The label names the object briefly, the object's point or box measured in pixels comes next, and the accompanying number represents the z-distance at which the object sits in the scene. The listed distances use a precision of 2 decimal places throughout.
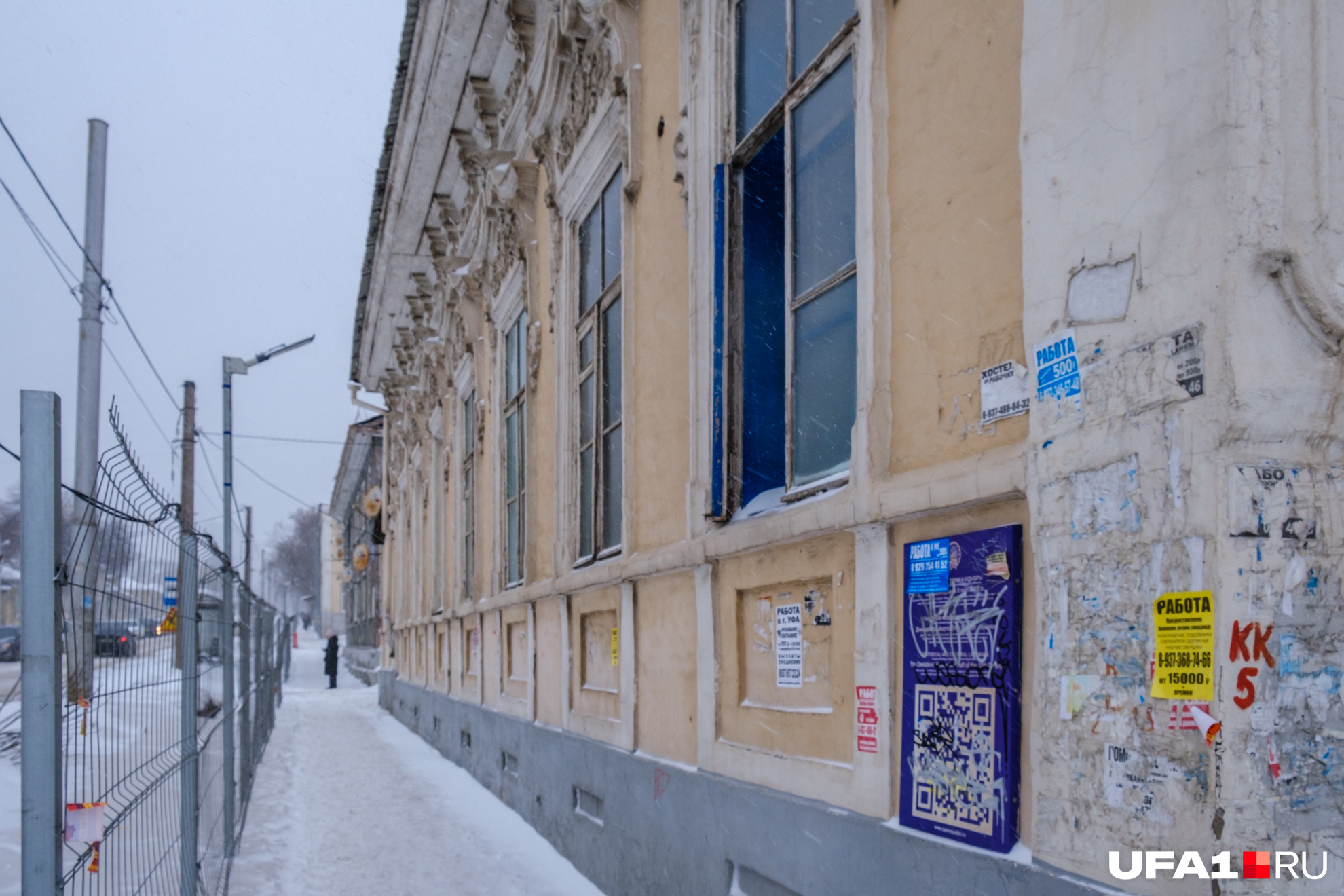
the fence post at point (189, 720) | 4.78
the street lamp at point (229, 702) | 7.00
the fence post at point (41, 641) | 2.43
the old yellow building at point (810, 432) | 2.76
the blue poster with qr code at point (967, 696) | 3.07
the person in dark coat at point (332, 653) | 34.56
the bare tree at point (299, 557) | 114.38
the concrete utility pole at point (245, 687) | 9.14
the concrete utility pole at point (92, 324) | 11.34
